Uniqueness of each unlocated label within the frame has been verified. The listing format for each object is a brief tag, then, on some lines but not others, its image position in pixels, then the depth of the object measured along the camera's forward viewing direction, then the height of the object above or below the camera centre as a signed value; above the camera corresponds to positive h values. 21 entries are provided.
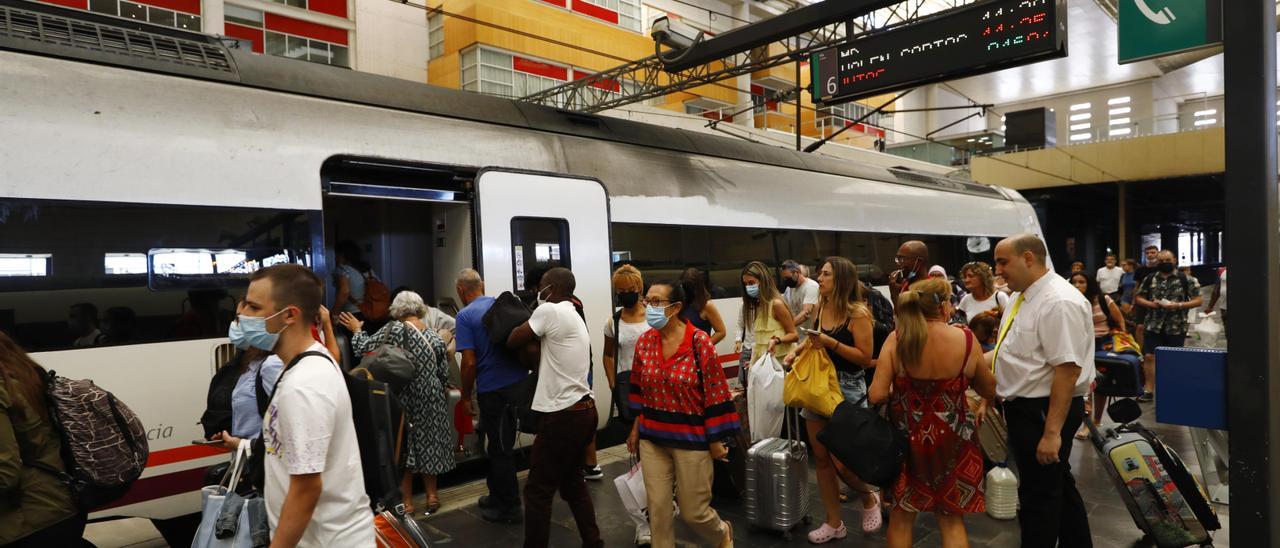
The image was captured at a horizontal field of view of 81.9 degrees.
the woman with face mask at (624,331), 4.66 -0.49
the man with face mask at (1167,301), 8.21 -0.66
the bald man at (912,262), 5.62 -0.09
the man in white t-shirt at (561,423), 3.84 -0.86
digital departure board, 5.86 +1.73
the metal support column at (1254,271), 2.91 -0.12
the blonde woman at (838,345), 4.34 -0.54
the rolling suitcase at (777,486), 4.39 -1.39
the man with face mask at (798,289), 6.20 -0.31
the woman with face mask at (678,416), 3.59 -0.78
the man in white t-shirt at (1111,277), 12.96 -0.58
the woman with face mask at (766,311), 5.22 -0.41
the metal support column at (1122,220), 26.64 +0.91
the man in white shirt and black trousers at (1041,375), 3.38 -0.61
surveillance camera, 8.41 +2.55
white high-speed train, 3.69 +0.47
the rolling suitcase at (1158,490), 4.00 -1.35
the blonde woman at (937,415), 3.47 -0.78
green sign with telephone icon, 3.18 +0.99
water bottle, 4.73 -1.59
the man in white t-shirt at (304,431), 2.11 -0.48
